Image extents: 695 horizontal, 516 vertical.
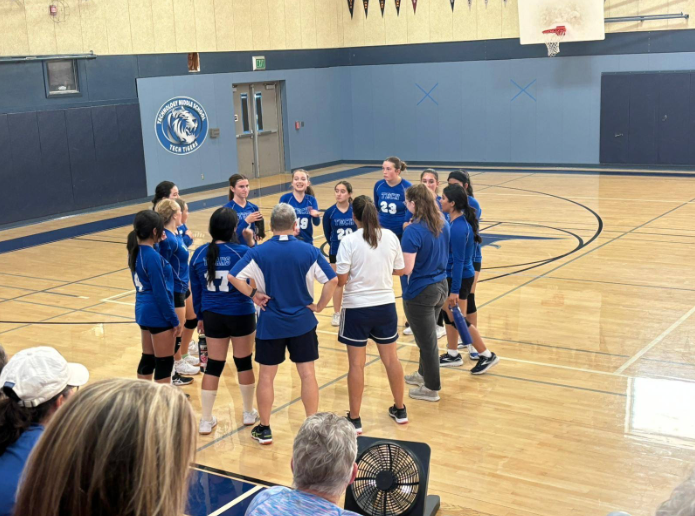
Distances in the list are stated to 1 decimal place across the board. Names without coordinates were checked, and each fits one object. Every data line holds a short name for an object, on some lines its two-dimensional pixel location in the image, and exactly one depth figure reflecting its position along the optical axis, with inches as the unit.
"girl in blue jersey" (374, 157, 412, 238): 345.7
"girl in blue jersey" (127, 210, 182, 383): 233.0
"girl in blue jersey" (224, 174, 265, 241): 321.1
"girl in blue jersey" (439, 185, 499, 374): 268.4
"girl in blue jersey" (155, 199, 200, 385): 265.1
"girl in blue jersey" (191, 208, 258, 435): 233.0
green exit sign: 829.2
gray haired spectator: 103.9
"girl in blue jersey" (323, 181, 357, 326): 322.3
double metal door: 840.9
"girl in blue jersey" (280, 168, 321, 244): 336.3
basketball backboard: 778.8
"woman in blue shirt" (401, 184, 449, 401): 243.0
